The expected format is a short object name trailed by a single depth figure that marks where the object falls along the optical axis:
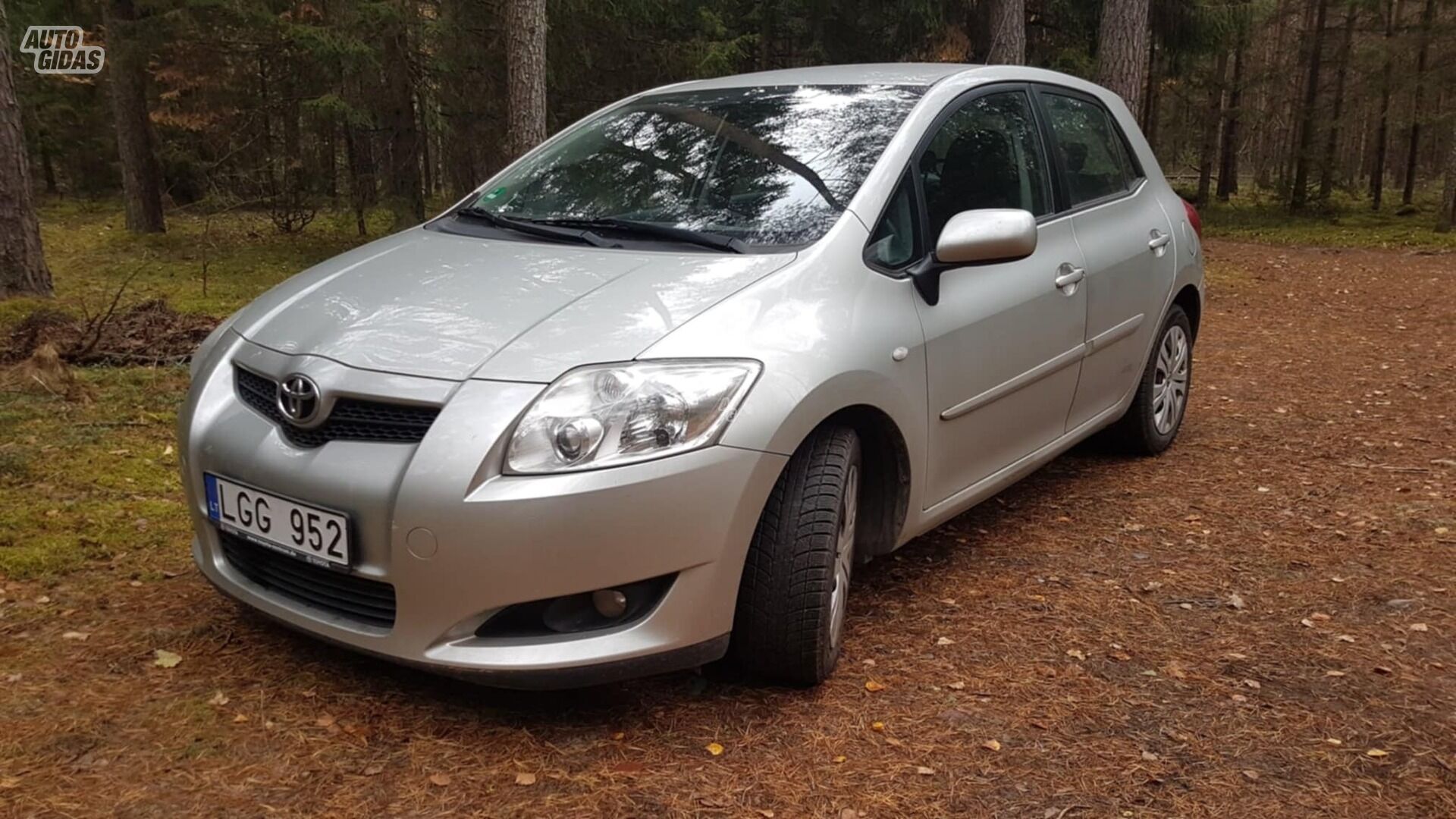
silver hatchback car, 2.36
